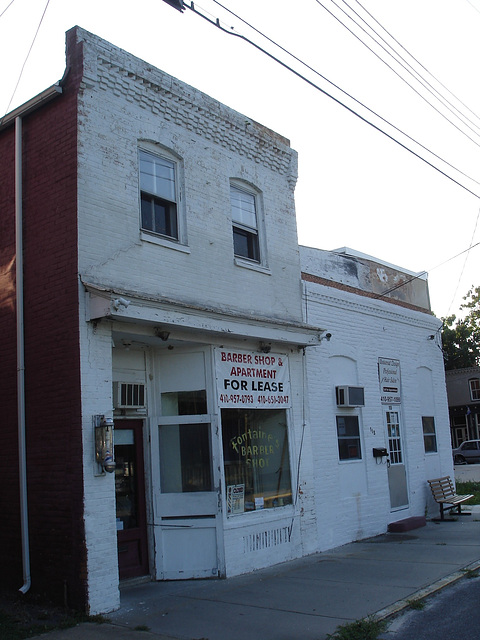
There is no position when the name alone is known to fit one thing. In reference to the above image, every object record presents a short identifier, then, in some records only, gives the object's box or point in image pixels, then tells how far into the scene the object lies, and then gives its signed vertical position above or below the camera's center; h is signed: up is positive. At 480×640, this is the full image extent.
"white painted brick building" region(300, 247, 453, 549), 12.05 +0.52
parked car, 39.31 -2.10
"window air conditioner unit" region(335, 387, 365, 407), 12.39 +0.51
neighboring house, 44.12 +0.95
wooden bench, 14.51 -1.71
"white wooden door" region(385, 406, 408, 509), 13.85 -0.91
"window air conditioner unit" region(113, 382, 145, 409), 9.37 +0.59
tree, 45.91 +5.49
